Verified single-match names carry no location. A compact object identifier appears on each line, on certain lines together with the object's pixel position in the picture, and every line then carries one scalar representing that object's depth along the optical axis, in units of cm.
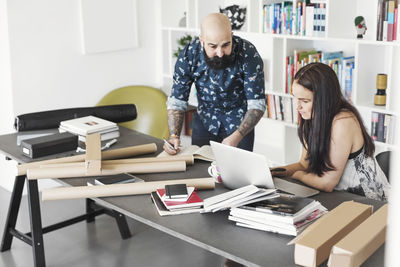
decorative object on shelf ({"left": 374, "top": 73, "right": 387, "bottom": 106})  390
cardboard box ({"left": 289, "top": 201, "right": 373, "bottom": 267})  171
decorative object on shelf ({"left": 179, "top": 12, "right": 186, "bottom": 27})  522
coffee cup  258
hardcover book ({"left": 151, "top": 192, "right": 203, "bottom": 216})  221
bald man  302
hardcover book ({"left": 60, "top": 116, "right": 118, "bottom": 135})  331
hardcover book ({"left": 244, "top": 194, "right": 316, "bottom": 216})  198
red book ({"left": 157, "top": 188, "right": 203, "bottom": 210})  222
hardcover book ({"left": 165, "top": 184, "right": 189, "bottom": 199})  226
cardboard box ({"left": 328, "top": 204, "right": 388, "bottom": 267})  165
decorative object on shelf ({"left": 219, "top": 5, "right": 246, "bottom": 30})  468
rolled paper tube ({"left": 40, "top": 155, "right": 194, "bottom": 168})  279
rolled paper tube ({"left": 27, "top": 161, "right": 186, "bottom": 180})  264
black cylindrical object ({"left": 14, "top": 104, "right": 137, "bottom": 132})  348
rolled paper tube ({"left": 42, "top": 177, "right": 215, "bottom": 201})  242
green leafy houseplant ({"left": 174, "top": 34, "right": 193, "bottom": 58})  518
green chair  489
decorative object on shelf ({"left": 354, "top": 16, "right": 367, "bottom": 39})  394
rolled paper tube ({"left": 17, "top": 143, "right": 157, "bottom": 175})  280
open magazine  289
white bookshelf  396
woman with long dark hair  239
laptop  216
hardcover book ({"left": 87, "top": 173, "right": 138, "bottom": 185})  252
